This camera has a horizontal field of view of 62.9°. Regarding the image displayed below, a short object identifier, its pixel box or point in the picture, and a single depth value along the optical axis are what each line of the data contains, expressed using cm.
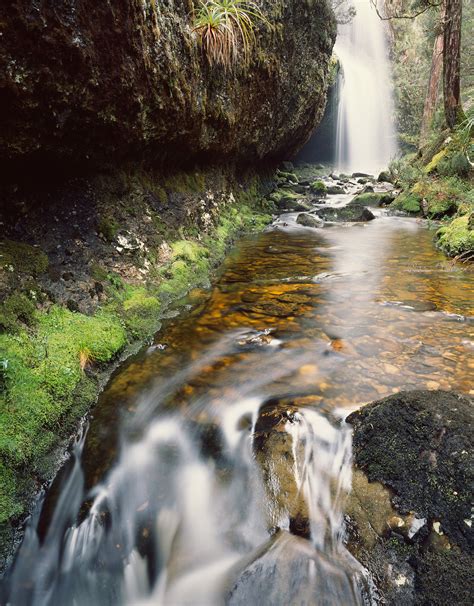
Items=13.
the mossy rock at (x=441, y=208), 1009
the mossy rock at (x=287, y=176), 1880
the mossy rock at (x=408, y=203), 1186
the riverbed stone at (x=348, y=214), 1191
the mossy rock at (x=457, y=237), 655
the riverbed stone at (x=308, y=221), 1113
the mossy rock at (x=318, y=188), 1809
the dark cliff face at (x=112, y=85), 307
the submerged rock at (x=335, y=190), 1829
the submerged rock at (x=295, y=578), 183
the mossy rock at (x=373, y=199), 1414
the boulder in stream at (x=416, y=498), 177
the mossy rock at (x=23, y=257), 345
